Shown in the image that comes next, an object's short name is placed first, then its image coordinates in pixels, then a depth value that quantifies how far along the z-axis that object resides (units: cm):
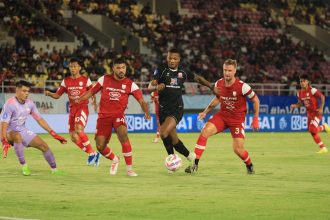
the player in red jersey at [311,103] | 2655
